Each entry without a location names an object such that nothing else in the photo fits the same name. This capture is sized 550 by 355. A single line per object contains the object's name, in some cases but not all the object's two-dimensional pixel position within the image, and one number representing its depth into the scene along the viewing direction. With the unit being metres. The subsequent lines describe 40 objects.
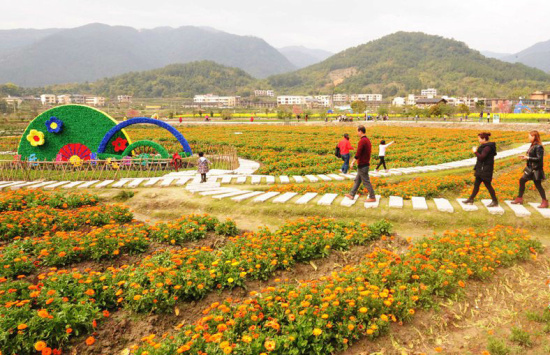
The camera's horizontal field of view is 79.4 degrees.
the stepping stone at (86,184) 13.20
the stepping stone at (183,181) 13.49
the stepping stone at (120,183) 13.46
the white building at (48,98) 174.00
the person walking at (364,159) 9.10
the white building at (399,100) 171.55
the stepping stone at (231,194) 10.77
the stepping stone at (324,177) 13.77
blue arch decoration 18.99
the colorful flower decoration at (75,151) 20.00
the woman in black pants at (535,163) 8.17
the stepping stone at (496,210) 8.40
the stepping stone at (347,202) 9.39
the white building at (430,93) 187.23
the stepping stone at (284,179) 13.60
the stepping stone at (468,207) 8.62
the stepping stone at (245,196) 10.44
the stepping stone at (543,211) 8.05
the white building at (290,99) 194.25
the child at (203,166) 13.44
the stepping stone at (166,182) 13.24
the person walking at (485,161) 8.17
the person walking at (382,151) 14.66
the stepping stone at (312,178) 13.68
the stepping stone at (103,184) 13.29
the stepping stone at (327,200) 9.57
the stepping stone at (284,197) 10.04
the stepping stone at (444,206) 8.68
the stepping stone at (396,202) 9.09
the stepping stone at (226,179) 13.69
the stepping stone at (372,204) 9.20
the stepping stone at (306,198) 9.78
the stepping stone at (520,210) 8.20
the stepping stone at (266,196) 10.22
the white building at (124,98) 170.12
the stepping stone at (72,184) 13.26
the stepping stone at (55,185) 13.04
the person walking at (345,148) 14.05
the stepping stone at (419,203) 8.88
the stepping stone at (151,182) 13.36
